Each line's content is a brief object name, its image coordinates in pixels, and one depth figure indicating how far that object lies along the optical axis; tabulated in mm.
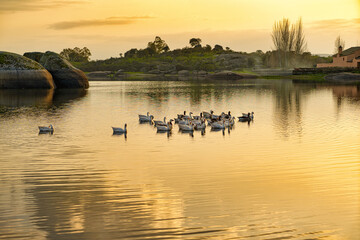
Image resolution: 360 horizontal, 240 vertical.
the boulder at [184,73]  184700
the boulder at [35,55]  84938
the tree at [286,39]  148125
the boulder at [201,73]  179400
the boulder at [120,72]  187850
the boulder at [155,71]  189500
